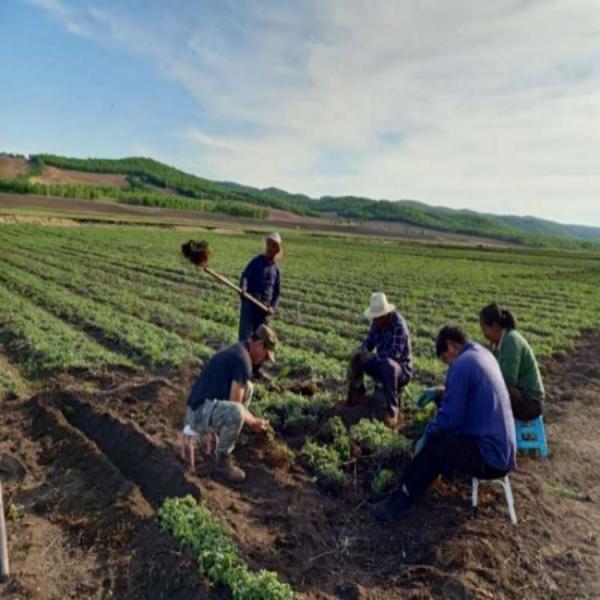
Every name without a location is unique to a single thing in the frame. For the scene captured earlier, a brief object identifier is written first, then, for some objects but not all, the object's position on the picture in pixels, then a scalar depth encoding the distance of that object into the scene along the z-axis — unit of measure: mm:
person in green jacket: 5832
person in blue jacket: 4762
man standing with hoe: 8477
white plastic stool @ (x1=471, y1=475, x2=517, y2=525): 4996
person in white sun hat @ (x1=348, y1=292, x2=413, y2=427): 6875
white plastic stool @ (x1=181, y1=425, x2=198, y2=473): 5629
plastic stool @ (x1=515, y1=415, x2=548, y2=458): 6406
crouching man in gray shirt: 5527
